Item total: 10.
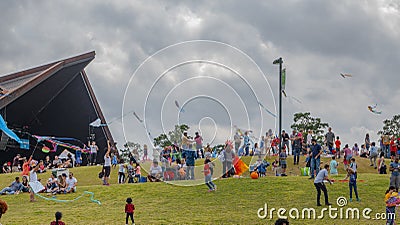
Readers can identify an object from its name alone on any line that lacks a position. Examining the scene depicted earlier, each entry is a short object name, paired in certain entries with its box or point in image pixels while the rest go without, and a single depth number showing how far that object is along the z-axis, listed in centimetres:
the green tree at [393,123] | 6862
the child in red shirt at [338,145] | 3288
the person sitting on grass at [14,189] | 2439
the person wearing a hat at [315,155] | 2112
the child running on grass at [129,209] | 1480
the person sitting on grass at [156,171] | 2391
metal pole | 3129
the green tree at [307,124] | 6425
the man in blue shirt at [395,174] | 1891
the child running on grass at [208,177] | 1968
